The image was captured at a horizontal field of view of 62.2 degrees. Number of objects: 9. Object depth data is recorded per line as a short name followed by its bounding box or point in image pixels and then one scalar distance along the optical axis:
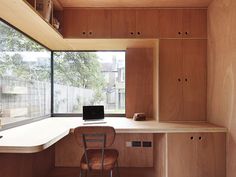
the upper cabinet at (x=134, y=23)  2.49
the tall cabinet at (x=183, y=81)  2.47
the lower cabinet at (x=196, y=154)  2.05
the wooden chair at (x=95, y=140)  1.81
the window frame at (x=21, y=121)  1.89
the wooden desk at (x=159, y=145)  1.61
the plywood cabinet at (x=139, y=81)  2.95
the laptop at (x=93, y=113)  2.64
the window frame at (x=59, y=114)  3.01
